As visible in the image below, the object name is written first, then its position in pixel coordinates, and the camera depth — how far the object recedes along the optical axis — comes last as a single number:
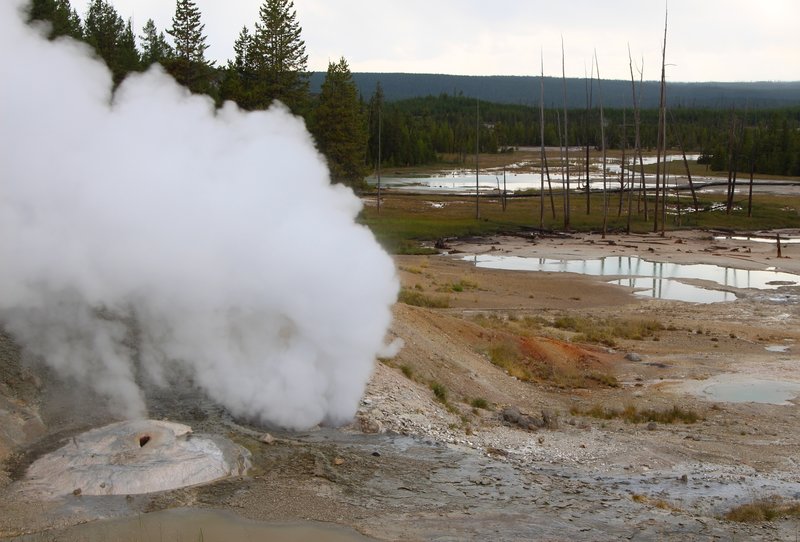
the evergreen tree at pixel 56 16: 44.44
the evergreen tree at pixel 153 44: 80.31
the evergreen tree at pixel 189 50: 52.62
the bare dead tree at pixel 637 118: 57.01
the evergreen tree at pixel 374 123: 97.43
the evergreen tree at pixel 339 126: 54.00
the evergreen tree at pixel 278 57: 50.94
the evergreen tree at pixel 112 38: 58.34
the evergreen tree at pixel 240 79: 48.16
